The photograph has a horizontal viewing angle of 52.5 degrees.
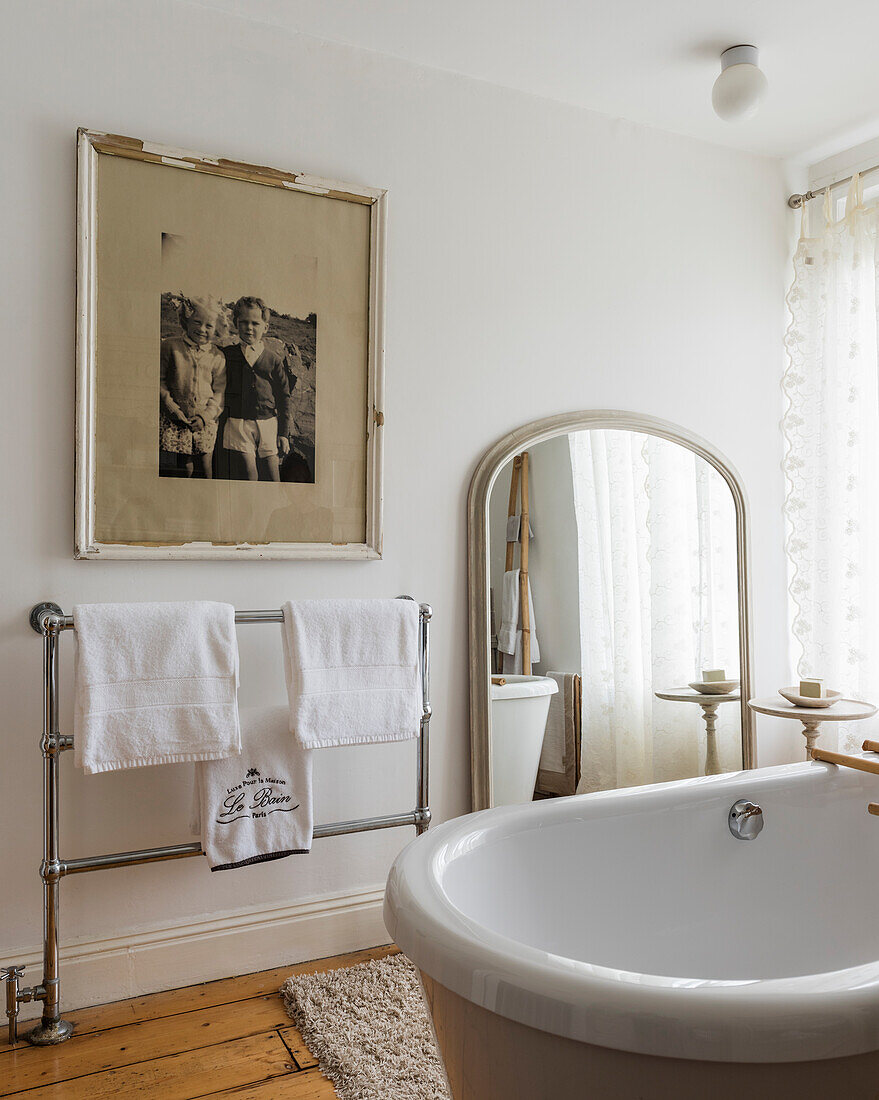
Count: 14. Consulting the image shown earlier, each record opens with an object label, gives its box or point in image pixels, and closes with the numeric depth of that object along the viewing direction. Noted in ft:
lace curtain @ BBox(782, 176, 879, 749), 9.12
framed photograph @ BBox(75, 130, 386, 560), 6.50
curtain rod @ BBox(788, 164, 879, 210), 9.50
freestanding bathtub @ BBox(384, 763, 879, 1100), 3.20
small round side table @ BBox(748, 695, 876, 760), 8.21
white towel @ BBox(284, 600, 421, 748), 6.54
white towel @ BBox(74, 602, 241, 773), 5.89
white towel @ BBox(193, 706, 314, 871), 6.28
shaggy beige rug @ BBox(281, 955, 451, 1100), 5.45
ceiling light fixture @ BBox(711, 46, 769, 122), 7.21
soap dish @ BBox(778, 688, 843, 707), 8.37
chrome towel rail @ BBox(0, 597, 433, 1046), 5.90
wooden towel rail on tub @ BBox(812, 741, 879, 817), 6.61
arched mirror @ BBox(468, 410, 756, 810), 7.91
